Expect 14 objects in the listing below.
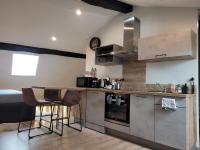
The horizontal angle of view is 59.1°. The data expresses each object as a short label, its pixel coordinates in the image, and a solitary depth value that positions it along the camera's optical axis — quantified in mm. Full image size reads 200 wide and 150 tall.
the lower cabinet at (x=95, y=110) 3816
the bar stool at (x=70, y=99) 3498
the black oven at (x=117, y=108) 3379
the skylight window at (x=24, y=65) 6562
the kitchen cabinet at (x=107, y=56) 4133
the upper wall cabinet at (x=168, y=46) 2861
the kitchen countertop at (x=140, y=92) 2643
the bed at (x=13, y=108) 3992
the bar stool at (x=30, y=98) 3260
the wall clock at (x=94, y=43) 4945
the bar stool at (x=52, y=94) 4249
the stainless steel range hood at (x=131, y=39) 3882
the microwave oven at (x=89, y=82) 4480
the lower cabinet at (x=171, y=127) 2591
